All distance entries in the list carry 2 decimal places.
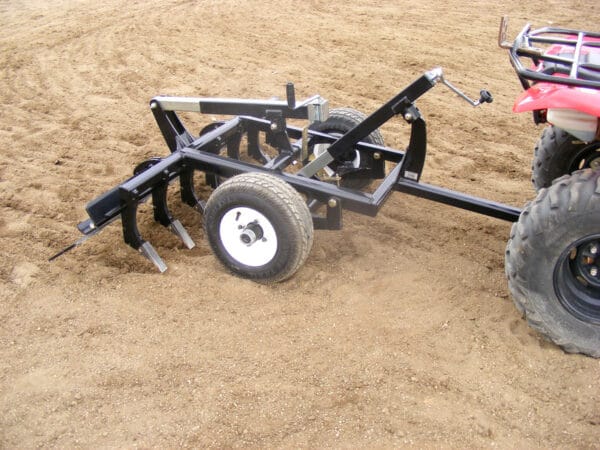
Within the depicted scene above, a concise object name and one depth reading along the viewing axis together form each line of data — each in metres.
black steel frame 3.76
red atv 2.99
